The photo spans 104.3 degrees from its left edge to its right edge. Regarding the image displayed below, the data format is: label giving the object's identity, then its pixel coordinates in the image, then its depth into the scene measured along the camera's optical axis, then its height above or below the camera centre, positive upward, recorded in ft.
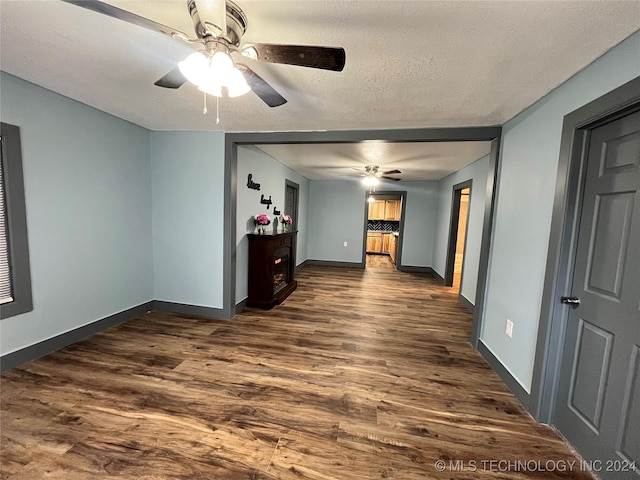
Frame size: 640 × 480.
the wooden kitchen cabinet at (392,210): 28.96 +1.15
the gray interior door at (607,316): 4.00 -1.57
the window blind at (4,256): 6.28 -1.32
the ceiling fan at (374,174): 14.76 +2.88
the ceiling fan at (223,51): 3.29 +2.44
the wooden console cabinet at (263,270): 11.45 -2.58
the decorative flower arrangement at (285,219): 13.94 -0.19
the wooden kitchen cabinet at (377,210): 29.17 +1.10
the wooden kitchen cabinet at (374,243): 29.30 -2.80
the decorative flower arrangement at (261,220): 11.53 -0.24
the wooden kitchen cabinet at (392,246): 24.38 -2.75
